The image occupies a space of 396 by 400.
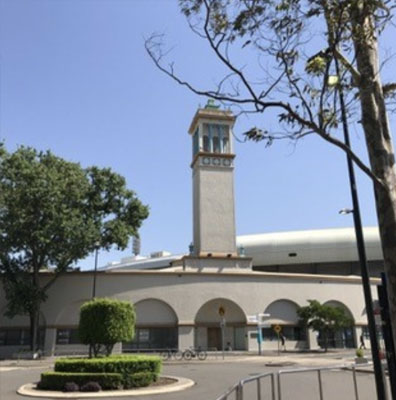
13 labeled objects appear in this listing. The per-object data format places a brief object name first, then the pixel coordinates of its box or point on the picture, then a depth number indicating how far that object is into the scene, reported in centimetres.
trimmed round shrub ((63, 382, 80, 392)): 1600
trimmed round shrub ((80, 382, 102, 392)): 1606
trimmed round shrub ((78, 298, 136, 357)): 1858
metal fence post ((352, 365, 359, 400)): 1026
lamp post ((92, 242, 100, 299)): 3880
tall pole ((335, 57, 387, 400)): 773
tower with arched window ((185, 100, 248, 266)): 4669
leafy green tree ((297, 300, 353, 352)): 3891
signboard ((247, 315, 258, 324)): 3968
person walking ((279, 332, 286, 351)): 4181
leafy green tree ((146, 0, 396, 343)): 574
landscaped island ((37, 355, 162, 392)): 1659
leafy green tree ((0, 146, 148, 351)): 3544
